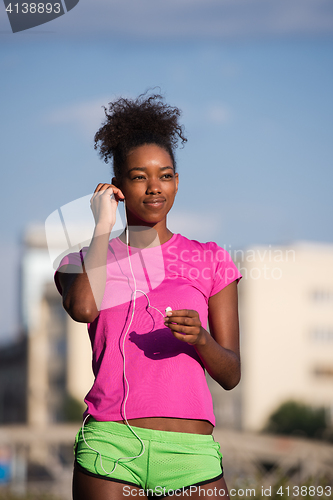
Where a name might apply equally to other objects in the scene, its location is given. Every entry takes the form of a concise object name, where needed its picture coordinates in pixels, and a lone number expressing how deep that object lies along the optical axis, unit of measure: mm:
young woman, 4105
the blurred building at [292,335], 120687
